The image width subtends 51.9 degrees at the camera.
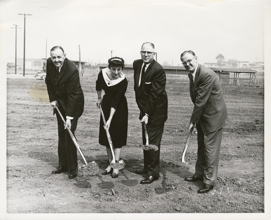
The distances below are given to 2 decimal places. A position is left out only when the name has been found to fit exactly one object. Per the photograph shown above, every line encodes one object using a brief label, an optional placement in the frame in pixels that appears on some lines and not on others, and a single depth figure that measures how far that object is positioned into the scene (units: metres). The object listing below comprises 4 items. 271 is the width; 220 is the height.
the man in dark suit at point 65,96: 4.24
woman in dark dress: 4.30
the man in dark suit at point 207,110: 3.88
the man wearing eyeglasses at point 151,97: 4.08
